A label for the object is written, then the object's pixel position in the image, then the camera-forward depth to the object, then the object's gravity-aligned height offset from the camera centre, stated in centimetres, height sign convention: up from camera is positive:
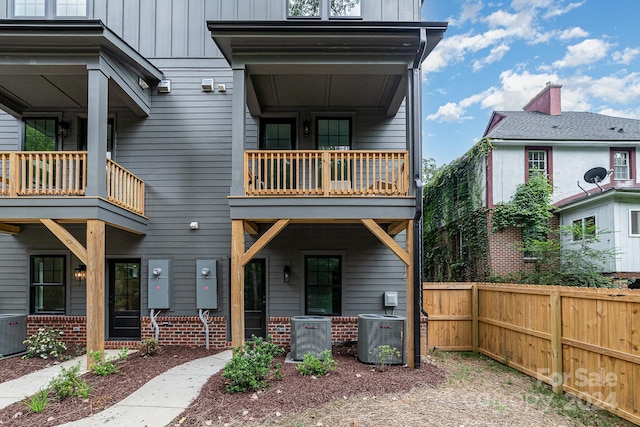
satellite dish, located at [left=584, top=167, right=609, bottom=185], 1379 +205
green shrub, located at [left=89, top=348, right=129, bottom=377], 596 -200
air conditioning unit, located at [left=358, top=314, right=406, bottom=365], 661 -173
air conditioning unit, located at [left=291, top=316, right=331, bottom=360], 669 -174
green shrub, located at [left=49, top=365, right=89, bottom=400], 498 -194
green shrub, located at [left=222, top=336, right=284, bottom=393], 514 -180
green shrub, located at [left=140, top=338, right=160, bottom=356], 749 -212
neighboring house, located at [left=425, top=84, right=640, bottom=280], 1327 +214
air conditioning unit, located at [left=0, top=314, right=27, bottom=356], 746 -189
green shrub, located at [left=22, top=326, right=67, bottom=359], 733 -208
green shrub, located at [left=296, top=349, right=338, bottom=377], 583 -196
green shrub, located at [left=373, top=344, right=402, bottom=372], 639 -199
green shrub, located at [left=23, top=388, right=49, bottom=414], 462 -199
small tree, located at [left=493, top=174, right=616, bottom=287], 1175 -27
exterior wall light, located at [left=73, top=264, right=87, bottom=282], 854 -83
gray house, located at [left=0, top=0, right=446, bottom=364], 827 +137
